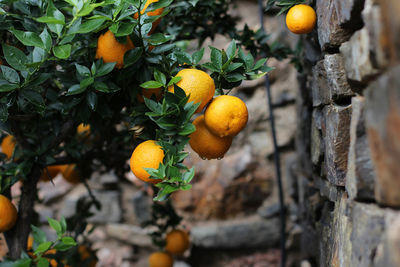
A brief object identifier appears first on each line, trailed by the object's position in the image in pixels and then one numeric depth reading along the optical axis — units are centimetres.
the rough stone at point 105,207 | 217
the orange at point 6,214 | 122
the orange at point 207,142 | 113
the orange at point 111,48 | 114
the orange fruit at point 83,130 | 144
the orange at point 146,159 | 110
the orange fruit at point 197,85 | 111
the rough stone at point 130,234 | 209
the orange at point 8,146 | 136
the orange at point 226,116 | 111
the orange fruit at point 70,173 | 147
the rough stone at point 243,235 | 191
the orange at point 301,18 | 116
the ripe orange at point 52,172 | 140
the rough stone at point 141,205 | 214
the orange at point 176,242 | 148
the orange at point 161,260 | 150
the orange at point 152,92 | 116
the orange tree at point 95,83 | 110
